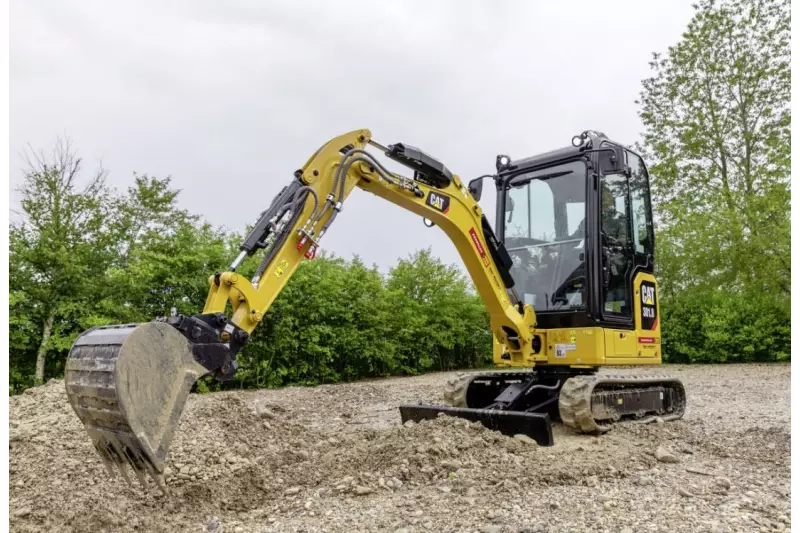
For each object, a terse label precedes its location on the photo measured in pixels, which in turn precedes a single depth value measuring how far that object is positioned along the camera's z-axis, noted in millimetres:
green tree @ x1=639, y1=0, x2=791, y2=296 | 16328
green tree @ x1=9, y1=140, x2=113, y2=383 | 10023
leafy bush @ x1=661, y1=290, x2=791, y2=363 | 15695
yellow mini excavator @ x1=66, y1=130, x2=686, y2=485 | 4547
